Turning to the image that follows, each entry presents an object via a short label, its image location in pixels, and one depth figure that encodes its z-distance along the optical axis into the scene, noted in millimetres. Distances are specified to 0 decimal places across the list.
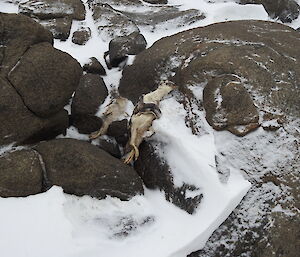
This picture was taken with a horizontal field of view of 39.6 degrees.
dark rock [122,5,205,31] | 6566
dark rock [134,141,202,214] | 3855
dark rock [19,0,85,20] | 6426
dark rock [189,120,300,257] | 3682
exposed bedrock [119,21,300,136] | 4180
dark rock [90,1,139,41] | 6191
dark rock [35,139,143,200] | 3820
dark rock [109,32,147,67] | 5498
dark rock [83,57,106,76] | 5340
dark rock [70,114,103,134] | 4770
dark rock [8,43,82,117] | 4133
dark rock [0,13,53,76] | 4230
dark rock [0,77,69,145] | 3998
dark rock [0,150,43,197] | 3637
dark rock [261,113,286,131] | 4062
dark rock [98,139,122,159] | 4566
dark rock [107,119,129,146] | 4691
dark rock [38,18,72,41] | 6121
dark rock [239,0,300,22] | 7801
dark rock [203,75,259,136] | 4098
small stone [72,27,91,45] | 6031
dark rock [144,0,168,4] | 7434
